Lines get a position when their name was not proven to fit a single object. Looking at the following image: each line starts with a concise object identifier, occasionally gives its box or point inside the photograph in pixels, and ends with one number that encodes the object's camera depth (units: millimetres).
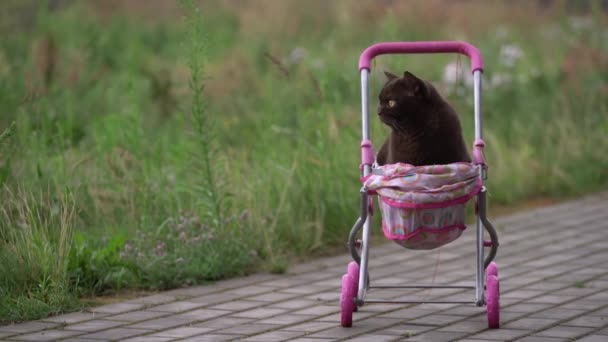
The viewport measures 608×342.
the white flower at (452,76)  19056
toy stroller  9086
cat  9539
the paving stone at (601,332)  9195
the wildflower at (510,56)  20547
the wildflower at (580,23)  24469
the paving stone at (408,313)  10094
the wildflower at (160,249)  11570
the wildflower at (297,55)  21734
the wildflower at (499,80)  19969
